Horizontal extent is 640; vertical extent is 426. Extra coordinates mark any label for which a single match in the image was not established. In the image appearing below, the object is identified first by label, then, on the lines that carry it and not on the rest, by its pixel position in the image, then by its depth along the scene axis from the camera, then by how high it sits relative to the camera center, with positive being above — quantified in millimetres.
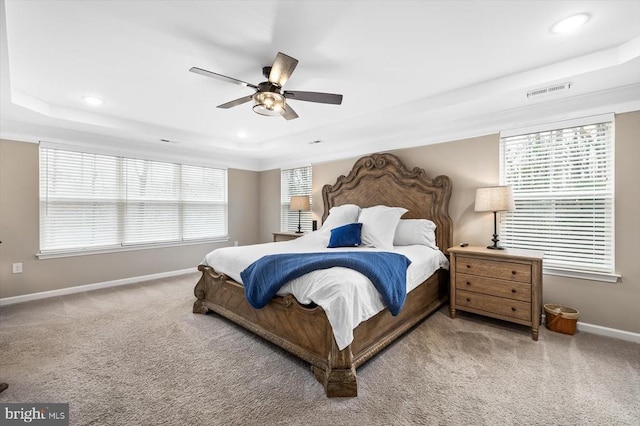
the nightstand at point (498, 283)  2549 -720
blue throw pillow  3338 -302
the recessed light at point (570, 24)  1804 +1261
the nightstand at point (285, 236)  4766 -431
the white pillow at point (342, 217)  3883 -81
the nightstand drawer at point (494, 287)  2594 -756
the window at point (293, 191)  5359 +406
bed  1913 -843
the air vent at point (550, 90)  2469 +1109
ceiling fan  2137 +1001
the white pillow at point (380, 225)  3299 -171
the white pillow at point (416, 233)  3430 -276
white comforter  1794 -577
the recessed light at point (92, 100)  3092 +1284
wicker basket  2609 -1036
